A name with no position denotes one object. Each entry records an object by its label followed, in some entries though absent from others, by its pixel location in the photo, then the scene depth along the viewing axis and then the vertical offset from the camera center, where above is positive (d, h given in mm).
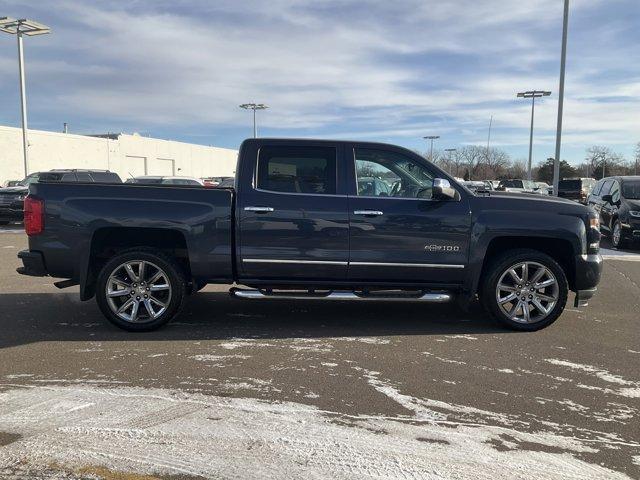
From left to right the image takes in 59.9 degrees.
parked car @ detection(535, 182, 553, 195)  36562 -46
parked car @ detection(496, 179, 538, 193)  38159 +194
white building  37781 +2301
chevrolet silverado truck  5551 -539
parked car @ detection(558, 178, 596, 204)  31847 -55
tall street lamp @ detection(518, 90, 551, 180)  48125 +8009
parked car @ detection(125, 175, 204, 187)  18777 +37
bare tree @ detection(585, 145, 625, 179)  80375 +3292
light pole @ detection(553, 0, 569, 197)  22367 +4021
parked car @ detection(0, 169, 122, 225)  17219 -506
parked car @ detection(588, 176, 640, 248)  12703 -485
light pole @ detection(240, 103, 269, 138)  58969 +8085
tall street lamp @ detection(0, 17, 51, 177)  30344 +8211
